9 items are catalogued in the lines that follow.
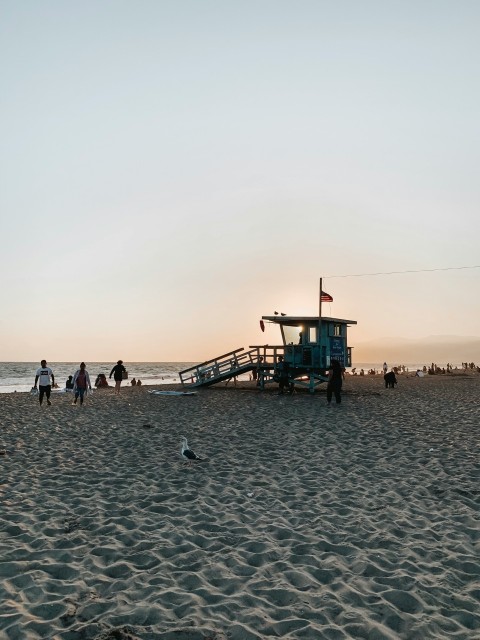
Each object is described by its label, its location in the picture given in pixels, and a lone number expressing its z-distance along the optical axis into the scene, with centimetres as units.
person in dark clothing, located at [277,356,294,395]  3080
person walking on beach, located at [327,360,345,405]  2444
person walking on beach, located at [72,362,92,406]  2484
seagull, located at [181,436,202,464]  1133
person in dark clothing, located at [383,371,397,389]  3719
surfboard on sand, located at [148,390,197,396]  3147
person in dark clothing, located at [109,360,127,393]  3141
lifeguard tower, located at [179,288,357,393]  3036
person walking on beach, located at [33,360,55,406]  2382
